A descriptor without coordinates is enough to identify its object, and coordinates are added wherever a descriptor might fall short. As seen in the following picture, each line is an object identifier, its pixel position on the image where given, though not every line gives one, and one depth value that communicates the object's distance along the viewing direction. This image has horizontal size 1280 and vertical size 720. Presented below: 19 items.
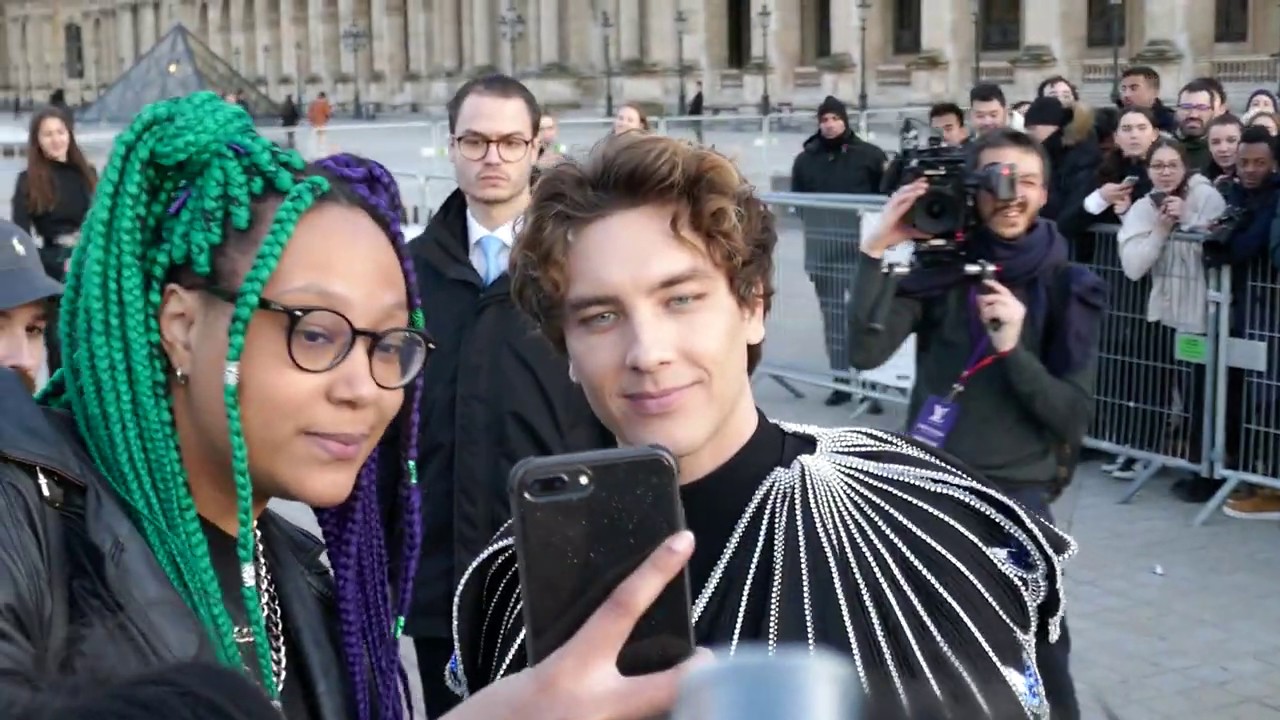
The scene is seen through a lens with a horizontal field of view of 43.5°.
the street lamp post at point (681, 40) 48.00
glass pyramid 30.56
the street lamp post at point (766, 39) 44.11
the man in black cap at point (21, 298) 4.65
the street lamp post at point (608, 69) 48.19
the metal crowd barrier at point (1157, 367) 8.17
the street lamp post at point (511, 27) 54.31
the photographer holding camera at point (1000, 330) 4.98
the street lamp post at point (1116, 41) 32.28
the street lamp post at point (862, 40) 40.51
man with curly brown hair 2.19
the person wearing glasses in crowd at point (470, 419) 4.20
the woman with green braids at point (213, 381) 1.74
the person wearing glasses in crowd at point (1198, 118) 10.45
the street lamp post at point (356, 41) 66.44
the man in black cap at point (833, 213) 10.26
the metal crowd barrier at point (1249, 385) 7.86
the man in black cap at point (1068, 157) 8.97
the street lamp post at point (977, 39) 36.91
